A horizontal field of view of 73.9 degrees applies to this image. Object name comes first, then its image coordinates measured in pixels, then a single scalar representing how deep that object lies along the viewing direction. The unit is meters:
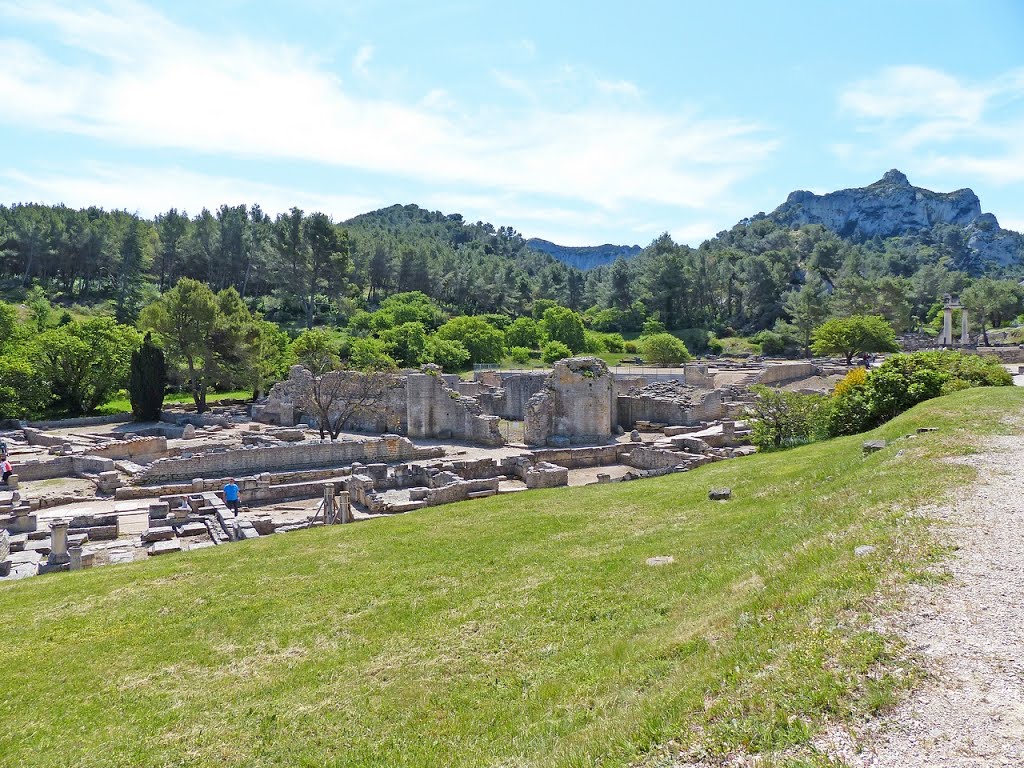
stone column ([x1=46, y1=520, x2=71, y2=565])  14.04
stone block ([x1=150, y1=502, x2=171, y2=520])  18.22
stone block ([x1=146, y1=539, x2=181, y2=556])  15.13
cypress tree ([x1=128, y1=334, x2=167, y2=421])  37.50
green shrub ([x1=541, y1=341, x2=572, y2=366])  63.22
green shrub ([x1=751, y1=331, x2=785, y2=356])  67.31
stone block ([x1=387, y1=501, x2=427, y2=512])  18.50
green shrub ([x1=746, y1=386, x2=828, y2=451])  21.98
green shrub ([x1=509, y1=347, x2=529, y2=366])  64.12
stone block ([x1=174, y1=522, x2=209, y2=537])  16.71
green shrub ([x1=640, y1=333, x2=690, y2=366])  57.75
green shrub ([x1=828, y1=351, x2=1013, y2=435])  20.31
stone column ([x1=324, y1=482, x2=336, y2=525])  17.93
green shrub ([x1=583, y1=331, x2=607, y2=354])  69.36
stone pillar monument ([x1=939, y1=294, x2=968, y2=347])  60.34
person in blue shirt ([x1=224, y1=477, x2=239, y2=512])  18.45
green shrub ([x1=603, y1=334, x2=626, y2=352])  71.60
